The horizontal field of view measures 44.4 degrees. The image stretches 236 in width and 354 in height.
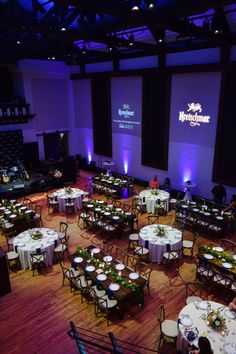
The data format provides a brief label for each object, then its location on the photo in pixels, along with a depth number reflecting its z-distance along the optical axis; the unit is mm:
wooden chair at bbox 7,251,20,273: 7859
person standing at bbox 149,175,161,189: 12438
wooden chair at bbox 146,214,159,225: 10491
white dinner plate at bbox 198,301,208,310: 5379
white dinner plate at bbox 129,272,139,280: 6625
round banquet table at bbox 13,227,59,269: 7828
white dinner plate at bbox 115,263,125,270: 6938
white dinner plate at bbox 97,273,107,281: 6503
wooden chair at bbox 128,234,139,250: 8765
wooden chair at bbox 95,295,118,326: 6035
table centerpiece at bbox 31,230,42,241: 8195
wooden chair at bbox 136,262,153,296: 7577
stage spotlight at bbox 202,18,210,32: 8367
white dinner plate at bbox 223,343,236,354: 4473
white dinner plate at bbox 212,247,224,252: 7484
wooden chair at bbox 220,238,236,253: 8794
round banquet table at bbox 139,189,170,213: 11305
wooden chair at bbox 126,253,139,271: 7888
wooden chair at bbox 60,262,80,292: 6934
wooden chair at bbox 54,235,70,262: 8203
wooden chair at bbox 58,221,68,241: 8855
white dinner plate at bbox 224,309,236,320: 5152
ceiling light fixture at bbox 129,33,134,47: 10078
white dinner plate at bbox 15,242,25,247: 7968
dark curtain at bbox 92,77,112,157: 15488
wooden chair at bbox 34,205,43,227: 10191
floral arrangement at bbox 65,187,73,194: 12088
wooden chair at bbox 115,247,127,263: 8396
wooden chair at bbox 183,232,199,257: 8259
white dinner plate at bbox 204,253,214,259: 7117
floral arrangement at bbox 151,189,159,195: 11712
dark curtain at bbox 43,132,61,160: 17609
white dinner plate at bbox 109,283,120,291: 6209
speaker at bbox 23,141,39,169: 16578
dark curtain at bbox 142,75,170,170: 12539
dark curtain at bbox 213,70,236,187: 10281
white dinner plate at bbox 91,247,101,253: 7629
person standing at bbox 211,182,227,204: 10812
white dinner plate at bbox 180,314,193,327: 5035
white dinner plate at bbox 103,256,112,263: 7210
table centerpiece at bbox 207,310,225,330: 4914
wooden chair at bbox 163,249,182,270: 7656
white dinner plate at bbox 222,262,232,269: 6750
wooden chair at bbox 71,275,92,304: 6652
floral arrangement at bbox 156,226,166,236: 8289
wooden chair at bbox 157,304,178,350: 5235
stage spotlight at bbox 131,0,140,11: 5504
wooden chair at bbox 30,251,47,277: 7695
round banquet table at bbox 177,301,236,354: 4621
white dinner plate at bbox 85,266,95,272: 6820
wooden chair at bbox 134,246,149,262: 7973
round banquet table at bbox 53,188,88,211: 11727
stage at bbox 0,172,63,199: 13531
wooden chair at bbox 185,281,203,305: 6779
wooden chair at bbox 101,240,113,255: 8649
